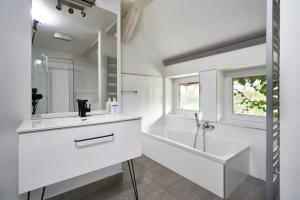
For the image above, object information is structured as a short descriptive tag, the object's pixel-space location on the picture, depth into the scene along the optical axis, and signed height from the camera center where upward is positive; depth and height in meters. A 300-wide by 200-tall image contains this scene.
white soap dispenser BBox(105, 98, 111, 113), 1.58 -0.08
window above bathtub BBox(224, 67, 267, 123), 1.92 +0.05
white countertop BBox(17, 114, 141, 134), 0.80 -0.17
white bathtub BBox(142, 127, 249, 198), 1.44 -0.77
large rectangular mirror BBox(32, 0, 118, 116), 1.23 +0.44
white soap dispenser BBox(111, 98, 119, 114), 1.56 -0.10
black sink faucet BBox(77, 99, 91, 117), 1.38 -0.09
